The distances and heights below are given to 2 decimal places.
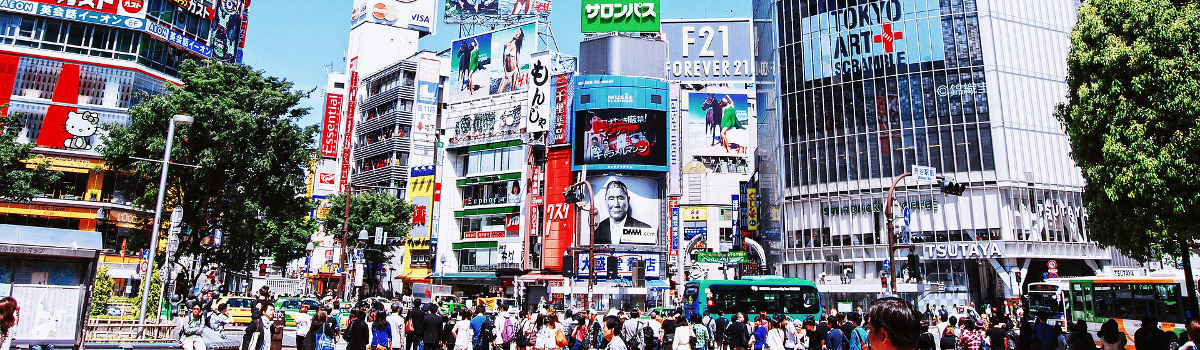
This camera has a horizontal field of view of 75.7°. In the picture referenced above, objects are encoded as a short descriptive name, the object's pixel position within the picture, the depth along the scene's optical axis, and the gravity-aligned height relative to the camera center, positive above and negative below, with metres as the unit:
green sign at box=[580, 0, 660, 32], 74.12 +27.41
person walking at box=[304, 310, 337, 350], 14.74 -0.66
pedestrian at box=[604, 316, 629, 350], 10.73 -0.43
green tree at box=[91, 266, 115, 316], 26.59 +0.22
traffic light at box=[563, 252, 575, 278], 31.44 +1.50
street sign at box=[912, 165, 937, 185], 25.22 +4.45
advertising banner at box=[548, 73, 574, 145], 62.47 +15.49
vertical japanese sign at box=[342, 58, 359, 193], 76.94 +16.77
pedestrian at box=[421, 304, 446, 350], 15.55 -0.58
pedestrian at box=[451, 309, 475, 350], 15.62 -0.65
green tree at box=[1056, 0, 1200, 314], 16.41 +4.25
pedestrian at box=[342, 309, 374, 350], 13.66 -0.61
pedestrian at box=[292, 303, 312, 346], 17.58 -0.56
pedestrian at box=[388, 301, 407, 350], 15.73 -0.60
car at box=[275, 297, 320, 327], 32.19 -0.41
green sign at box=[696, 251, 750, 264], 45.09 +2.81
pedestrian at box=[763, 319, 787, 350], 15.52 -0.64
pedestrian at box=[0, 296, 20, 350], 8.11 -0.25
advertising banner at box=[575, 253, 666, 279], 58.53 +3.02
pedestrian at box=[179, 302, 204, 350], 13.71 -0.72
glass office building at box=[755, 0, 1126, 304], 47.25 +10.60
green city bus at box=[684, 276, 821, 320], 31.83 +0.35
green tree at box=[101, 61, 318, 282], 29.27 +5.43
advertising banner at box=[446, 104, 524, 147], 63.91 +14.57
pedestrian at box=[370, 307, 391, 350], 14.40 -0.62
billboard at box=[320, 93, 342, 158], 73.00 +16.36
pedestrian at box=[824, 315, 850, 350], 14.93 -0.60
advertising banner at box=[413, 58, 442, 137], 71.00 +18.28
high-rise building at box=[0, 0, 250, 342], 39.88 +10.77
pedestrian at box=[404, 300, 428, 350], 16.10 -0.58
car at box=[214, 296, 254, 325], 30.34 -0.48
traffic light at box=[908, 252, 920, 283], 24.12 +1.38
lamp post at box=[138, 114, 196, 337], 21.88 +2.53
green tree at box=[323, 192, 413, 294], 59.56 +6.20
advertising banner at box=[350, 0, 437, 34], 91.44 +33.71
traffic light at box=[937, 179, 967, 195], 24.64 +3.86
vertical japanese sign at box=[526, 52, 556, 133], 62.22 +16.54
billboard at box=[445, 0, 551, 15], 72.69 +28.06
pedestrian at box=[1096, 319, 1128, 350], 12.50 -0.39
